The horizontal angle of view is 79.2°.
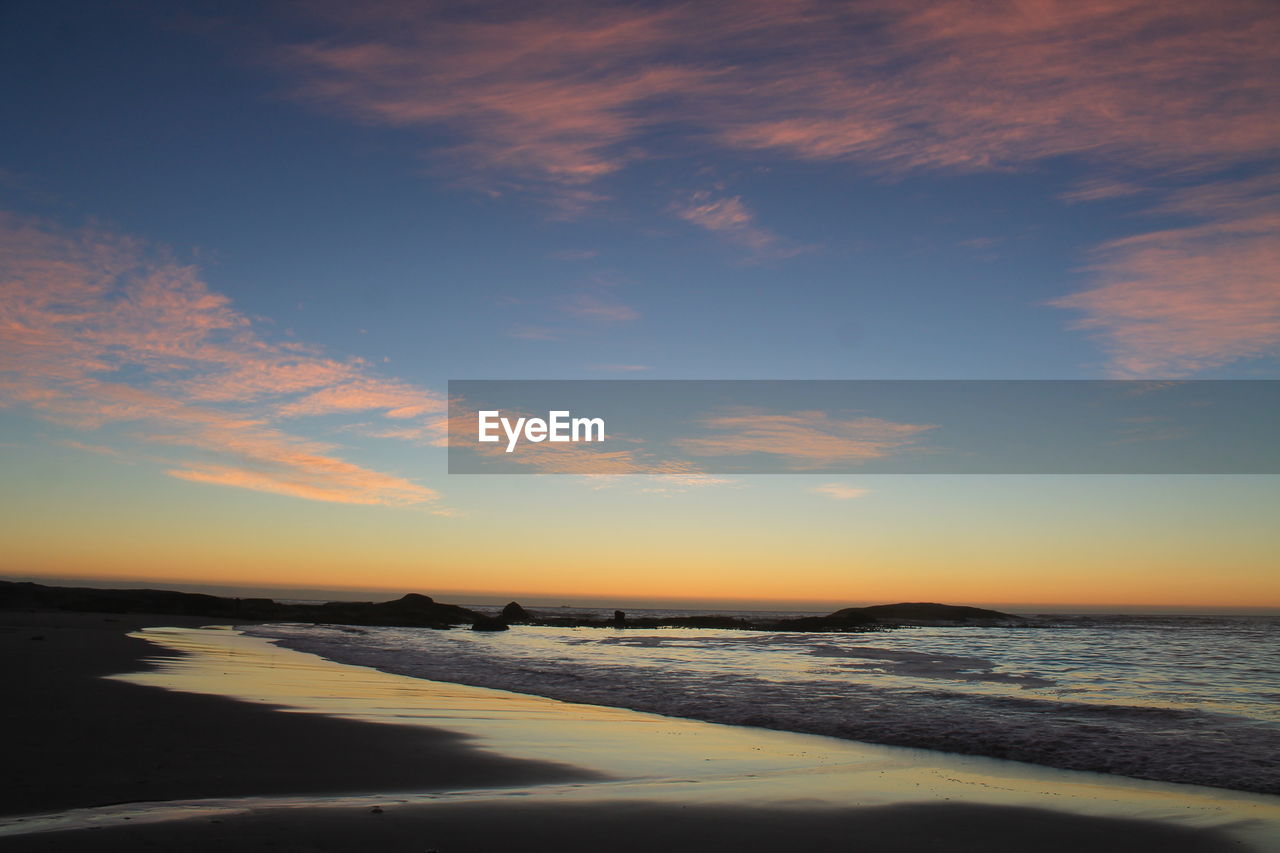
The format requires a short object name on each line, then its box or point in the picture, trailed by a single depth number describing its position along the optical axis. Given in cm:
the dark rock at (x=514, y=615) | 8231
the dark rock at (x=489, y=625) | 6469
